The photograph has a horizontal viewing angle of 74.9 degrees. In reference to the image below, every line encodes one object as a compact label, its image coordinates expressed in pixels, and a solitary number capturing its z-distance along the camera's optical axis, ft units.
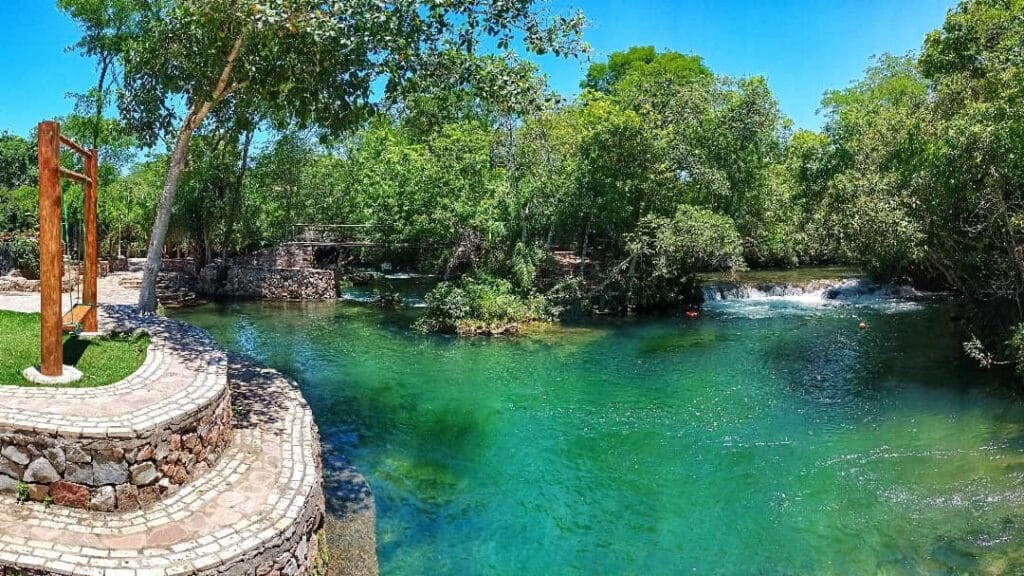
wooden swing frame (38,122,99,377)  26.03
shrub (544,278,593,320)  80.18
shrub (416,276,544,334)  72.90
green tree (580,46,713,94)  168.35
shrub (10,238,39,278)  87.35
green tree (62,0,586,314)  35.86
